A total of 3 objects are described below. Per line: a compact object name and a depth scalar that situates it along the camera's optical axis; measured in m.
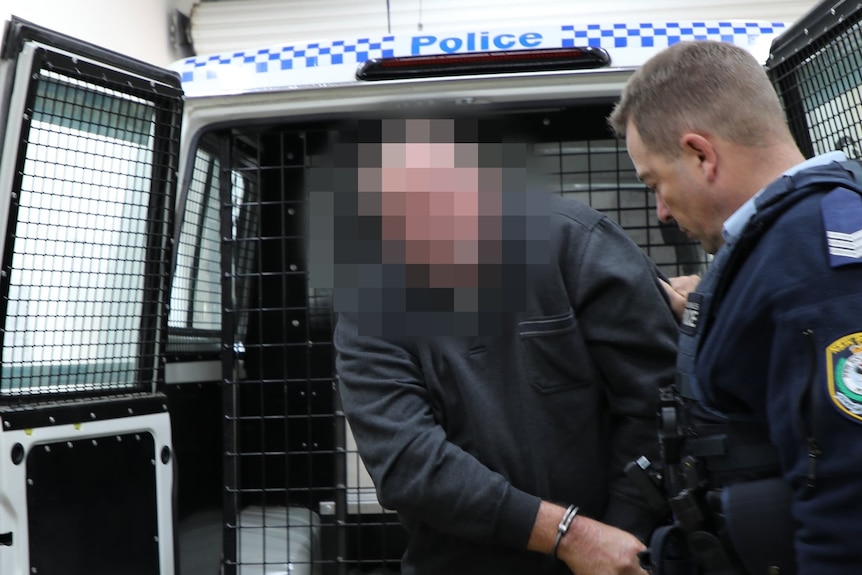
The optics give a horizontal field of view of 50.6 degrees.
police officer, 1.18
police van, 2.12
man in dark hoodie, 1.76
